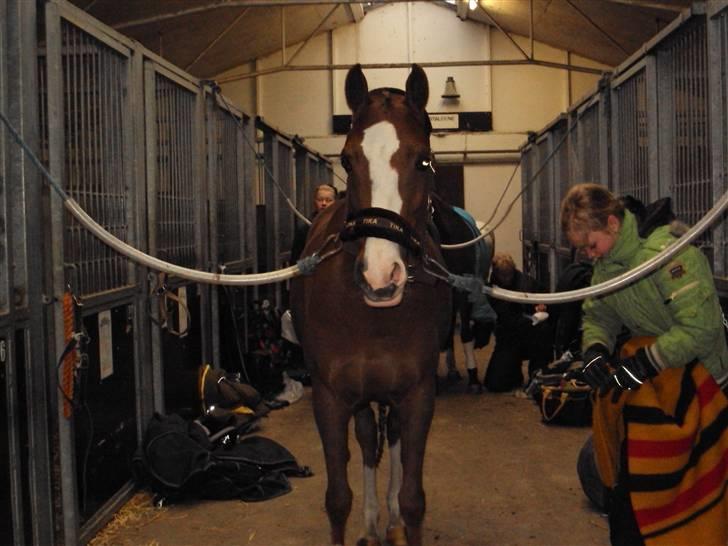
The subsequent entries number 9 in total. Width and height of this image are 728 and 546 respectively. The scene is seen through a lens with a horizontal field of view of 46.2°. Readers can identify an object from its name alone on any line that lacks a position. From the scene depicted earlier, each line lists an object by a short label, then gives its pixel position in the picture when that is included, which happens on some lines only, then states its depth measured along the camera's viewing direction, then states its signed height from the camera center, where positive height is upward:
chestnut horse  2.28 -0.14
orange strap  2.80 -0.33
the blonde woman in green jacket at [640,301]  2.35 -0.15
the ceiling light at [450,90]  13.05 +2.51
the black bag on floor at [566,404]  4.91 -0.89
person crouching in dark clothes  6.08 -0.68
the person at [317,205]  5.51 +0.34
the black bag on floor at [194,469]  3.62 -0.91
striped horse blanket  2.42 -0.61
